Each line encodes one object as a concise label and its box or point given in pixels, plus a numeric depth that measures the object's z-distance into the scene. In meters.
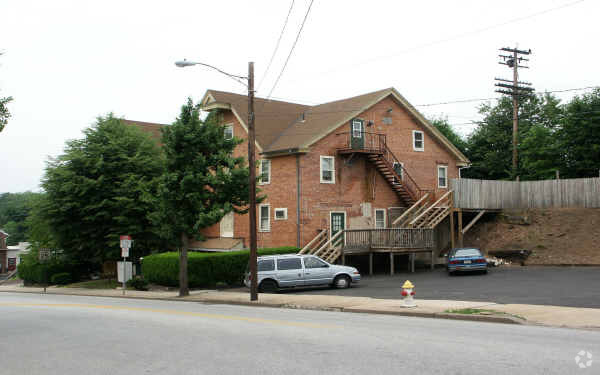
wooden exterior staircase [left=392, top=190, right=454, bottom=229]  34.78
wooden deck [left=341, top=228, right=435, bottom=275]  31.80
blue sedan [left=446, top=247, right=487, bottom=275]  28.67
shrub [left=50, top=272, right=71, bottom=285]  42.31
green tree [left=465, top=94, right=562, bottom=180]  53.44
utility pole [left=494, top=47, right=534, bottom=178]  47.22
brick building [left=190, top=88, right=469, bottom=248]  33.81
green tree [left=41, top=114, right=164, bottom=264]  35.47
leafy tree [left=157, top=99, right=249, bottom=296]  25.70
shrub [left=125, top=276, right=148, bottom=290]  33.12
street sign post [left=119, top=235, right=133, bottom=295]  29.82
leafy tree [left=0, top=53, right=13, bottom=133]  15.00
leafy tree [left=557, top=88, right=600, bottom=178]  47.31
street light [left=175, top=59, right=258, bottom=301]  22.41
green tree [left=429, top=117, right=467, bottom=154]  67.25
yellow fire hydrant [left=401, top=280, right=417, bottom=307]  17.45
